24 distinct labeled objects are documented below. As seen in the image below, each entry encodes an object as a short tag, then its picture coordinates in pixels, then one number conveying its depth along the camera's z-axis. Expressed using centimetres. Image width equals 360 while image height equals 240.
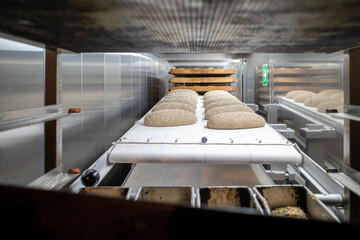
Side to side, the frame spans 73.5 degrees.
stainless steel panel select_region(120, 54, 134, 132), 269
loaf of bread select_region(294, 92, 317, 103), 271
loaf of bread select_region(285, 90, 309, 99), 317
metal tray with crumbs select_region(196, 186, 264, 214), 93
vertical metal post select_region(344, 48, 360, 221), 96
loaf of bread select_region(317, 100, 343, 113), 179
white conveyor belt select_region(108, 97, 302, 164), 139
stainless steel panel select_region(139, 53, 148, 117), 395
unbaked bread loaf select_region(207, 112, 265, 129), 199
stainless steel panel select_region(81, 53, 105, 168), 170
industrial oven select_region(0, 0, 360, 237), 44
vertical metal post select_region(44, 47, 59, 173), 87
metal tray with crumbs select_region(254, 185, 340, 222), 90
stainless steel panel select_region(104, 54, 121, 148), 215
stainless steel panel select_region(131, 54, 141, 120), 324
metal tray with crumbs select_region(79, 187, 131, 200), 89
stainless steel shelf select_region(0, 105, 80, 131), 59
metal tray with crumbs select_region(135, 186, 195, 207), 93
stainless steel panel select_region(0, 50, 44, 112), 87
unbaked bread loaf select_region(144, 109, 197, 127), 213
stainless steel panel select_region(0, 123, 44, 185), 91
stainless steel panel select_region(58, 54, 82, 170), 141
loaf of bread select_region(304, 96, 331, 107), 229
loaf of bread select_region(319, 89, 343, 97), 204
